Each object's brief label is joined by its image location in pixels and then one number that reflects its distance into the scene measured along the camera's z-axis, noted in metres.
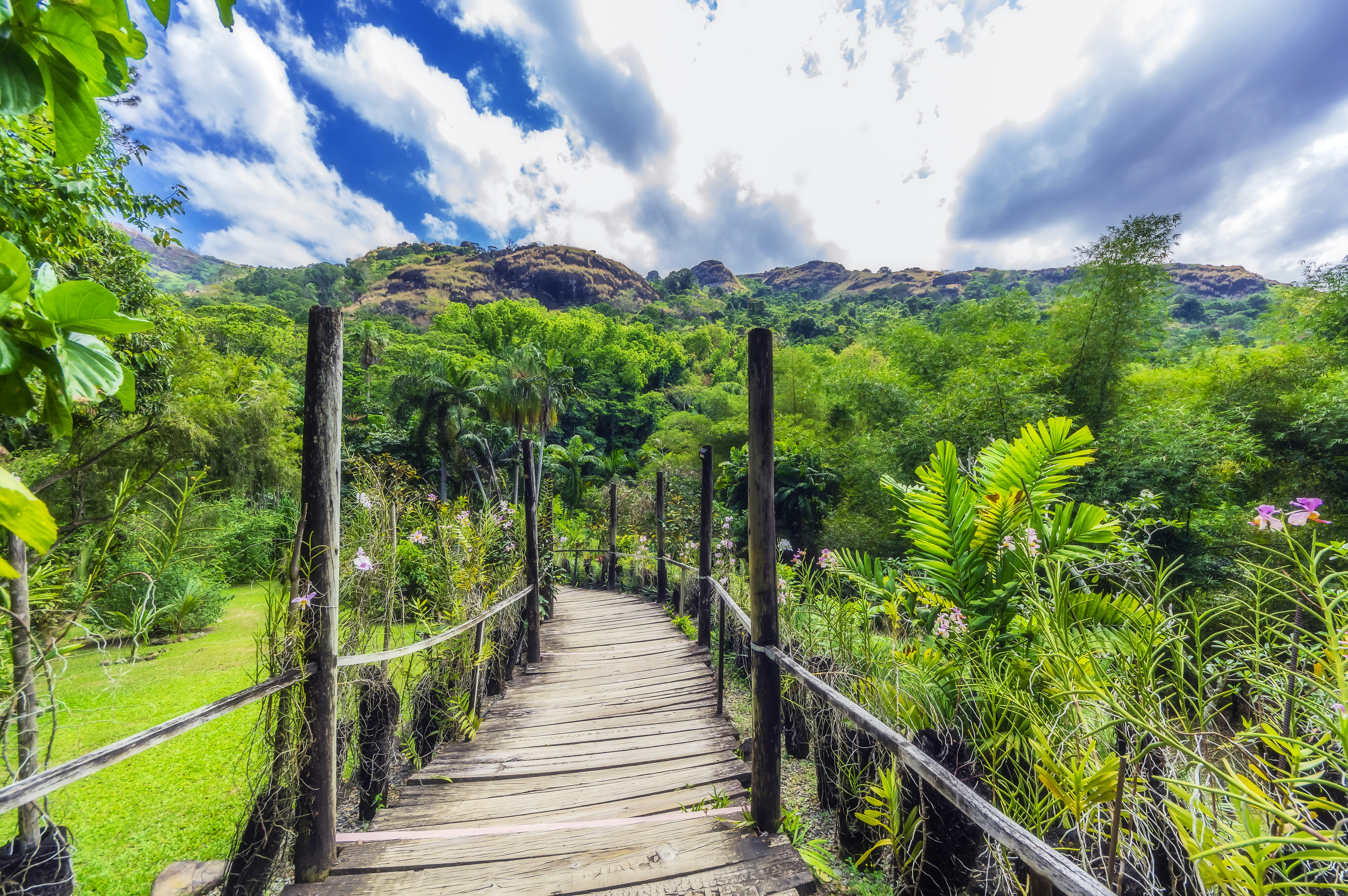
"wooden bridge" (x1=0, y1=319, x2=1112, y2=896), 1.82
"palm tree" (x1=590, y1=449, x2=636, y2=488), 22.17
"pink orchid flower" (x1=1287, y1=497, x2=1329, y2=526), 1.16
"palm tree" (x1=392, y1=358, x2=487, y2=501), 19.20
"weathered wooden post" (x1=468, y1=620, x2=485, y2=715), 3.53
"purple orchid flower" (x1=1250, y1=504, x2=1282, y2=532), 1.29
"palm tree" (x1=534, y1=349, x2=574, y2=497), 17.62
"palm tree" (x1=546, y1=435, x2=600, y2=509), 20.77
